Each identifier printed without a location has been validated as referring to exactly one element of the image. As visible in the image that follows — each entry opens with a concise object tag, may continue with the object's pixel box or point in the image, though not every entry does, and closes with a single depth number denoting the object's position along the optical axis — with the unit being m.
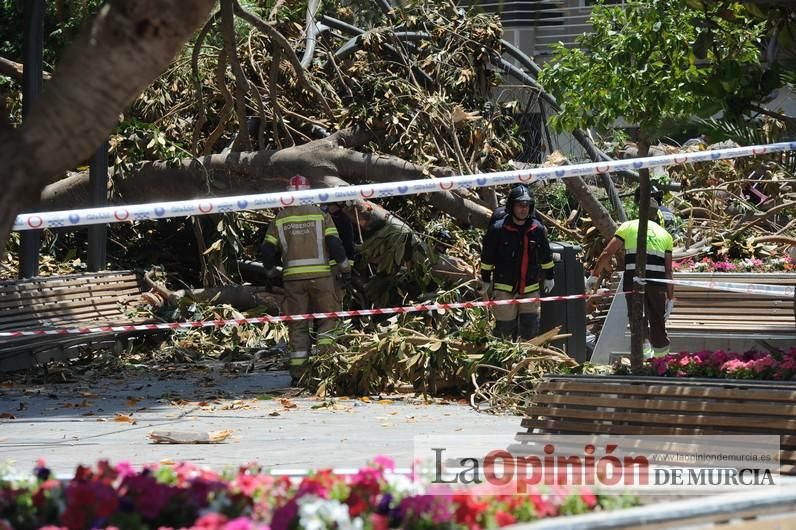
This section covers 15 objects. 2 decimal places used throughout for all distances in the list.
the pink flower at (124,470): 9.45
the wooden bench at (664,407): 12.30
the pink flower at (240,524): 7.75
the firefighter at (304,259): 24.84
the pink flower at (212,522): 8.01
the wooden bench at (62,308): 25.19
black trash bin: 25.44
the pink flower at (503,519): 8.21
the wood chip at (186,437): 17.70
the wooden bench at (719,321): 24.47
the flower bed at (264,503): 8.30
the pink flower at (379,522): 8.20
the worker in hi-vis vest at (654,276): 25.05
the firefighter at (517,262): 24.89
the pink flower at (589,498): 8.87
